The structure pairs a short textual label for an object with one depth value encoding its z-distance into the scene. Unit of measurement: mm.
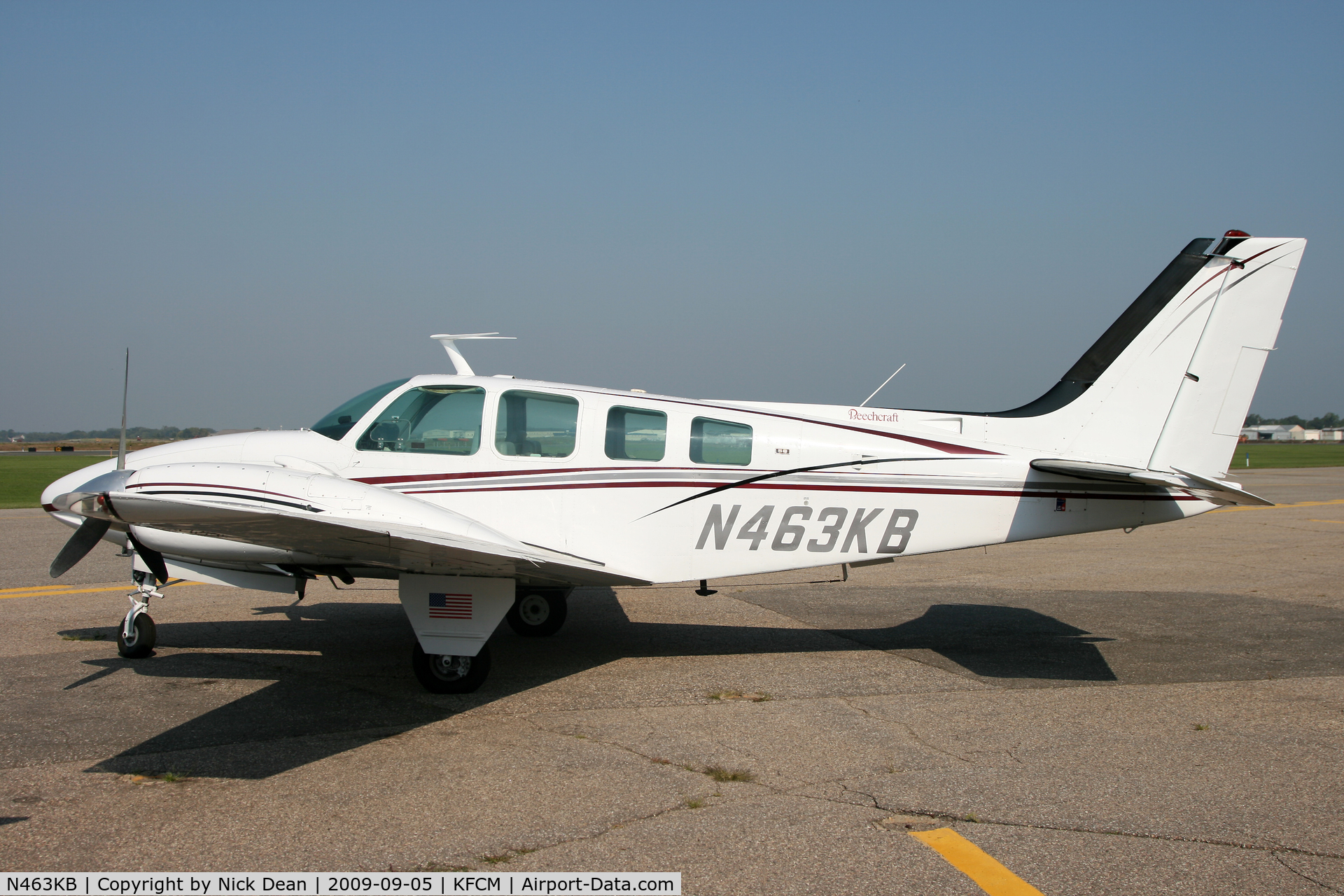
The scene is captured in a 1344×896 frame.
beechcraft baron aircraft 6547
